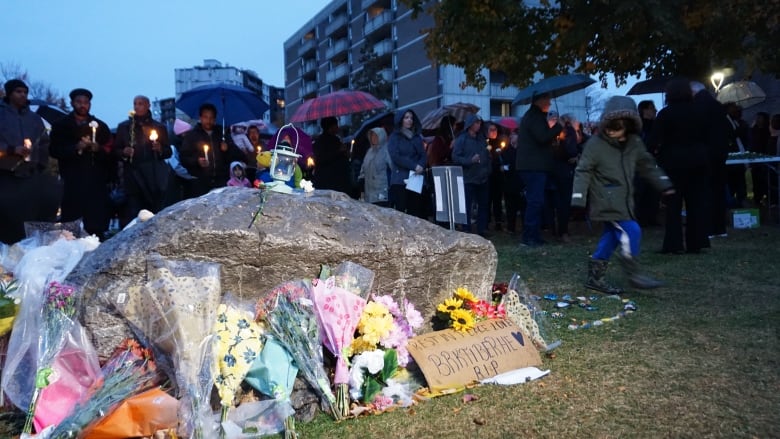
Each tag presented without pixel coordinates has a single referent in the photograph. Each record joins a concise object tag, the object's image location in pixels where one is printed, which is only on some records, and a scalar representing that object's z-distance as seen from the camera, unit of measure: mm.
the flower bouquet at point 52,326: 3048
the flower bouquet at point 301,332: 3340
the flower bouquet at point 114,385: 2836
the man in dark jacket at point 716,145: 7520
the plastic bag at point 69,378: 3061
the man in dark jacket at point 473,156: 9758
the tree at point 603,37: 10477
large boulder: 3404
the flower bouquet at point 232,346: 3203
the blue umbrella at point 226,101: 10469
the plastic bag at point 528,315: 4312
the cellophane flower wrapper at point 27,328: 3221
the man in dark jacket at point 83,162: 7230
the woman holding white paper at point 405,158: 9805
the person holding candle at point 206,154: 7967
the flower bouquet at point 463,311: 4000
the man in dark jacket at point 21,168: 6242
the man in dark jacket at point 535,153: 8305
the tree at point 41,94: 43353
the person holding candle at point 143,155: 7551
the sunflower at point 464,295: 4148
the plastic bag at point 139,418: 2783
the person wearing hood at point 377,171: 10266
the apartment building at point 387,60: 41062
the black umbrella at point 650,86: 13224
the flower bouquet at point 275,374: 3234
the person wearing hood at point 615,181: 5711
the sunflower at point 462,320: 3967
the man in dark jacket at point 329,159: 9945
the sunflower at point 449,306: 4070
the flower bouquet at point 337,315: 3451
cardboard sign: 3648
